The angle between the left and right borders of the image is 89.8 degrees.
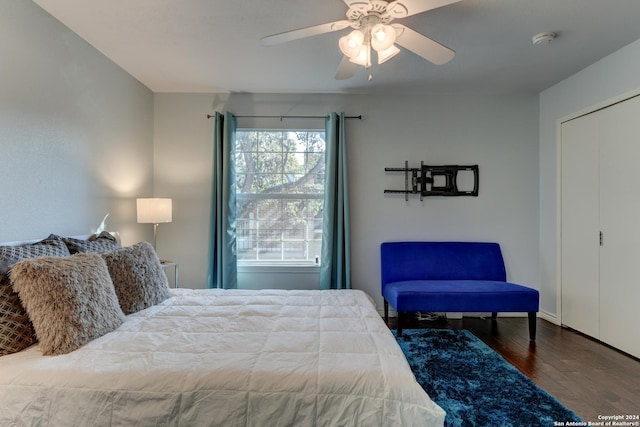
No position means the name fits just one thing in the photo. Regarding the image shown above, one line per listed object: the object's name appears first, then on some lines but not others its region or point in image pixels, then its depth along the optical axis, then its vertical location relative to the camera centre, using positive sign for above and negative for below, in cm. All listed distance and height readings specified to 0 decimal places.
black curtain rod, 362 +110
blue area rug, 178 -112
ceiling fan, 159 +100
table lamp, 301 +3
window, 369 +23
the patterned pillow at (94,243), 210 -21
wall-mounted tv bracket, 360 +39
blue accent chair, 285 -67
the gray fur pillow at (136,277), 195 -41
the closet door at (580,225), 296 -10
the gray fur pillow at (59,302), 143 -41
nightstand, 314 -62
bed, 119 -66
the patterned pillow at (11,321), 141 -48
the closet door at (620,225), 259 -9
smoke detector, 237 +132
